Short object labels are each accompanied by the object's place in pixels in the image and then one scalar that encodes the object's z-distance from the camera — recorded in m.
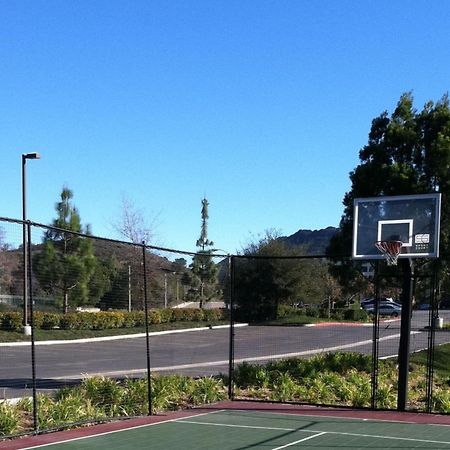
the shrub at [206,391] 12.92
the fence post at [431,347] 11.57
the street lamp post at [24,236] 9.63
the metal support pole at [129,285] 15.49
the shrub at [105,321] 24.53
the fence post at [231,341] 13.43
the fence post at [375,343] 12.08
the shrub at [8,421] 9.08
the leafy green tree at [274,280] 34.01
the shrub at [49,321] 23.97
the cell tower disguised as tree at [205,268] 30.89
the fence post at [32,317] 8.95
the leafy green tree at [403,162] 16.86
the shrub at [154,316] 29.75
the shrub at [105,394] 11.35
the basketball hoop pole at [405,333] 12.02
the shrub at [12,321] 18.69
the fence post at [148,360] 11.11
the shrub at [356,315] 32.28
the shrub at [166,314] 30.94
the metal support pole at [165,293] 26.00
